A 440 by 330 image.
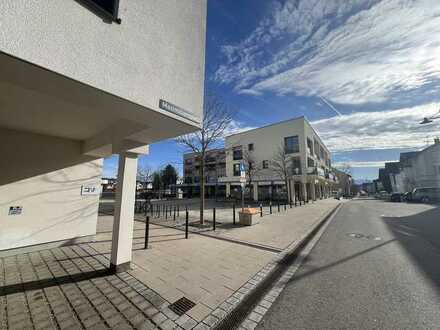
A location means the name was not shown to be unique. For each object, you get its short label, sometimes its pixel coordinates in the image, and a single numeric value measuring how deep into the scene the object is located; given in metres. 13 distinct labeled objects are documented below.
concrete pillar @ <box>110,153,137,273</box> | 4.04
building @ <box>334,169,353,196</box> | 67.49
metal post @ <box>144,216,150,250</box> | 5.63
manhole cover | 7.33
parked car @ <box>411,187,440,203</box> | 24.66
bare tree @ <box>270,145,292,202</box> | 26.35
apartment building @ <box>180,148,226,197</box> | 44.50
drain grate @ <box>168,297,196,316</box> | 2.79
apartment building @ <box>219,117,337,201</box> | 28.11
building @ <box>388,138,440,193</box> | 32.78
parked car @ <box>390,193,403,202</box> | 29.11
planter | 9.55
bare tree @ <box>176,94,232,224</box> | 10.11
